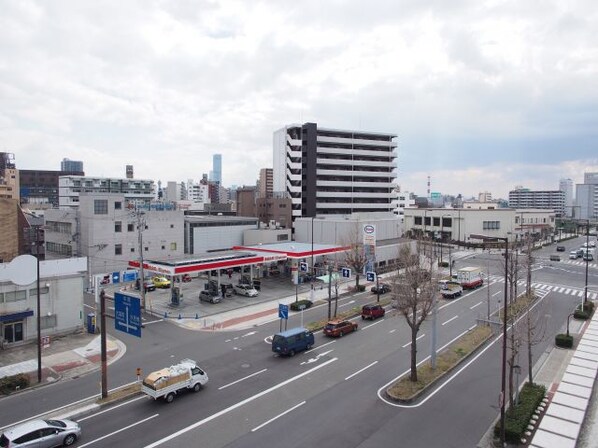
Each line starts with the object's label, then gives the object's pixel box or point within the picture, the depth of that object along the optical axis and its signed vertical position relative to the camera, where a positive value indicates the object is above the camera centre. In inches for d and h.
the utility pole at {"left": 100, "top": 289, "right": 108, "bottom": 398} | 856.3 -300.2
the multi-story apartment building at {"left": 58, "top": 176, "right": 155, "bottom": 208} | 4394.7 +203.8
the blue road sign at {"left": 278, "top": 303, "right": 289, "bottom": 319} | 1202.0 -291.0
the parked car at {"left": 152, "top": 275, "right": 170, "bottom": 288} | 2059.5 -364.1
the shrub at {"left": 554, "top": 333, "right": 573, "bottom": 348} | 1138.7 -349.0
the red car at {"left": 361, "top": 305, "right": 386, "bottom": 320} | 1470.2 -355.4
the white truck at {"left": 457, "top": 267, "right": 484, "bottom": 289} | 2016.2 -331.7
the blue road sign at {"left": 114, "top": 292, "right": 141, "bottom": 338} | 872.3 -222.4
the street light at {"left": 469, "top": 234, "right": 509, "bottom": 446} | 652.1 -320.4
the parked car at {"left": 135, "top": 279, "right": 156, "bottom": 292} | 1997.2 -369.0
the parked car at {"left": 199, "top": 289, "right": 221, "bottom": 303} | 1736.0 -364.7
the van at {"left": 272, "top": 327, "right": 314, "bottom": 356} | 1087.6 -344.6
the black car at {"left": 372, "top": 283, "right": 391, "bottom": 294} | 1888.5 -353.5
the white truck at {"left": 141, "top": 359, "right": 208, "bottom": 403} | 834.2 -347.5
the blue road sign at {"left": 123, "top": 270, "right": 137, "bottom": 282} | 1855.2 -299.7
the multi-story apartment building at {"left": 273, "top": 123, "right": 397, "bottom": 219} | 3634.4 +337.0
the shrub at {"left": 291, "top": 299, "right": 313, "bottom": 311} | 1625.2 -368.9
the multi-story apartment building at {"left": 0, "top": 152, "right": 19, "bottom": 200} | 4602.1 +360.9
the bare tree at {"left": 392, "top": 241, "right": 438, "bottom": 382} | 927.2 -189.4
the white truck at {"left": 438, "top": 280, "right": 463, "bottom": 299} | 1821.1 -356.3
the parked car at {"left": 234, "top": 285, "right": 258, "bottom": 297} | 1860.7 -363.0
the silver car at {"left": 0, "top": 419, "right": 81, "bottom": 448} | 654.5 -354.6
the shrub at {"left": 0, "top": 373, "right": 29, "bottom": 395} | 896.3 -374.0
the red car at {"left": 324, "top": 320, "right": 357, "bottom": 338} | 1264.8 -357.7
